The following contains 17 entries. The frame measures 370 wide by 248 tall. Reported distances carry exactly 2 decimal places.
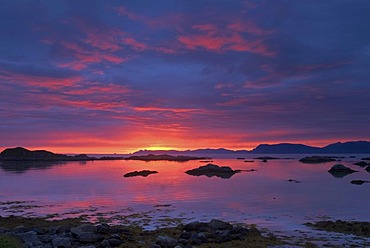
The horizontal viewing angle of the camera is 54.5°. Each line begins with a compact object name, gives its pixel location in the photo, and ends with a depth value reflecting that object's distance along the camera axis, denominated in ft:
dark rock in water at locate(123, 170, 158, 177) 263.41
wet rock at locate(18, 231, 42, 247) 59.00
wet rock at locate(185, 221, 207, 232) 75.42
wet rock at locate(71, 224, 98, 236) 68.33
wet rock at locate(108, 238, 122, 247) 63.05
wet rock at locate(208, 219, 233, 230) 75.31
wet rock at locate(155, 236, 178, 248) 60.84
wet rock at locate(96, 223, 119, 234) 70.79
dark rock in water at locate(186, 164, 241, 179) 286.46
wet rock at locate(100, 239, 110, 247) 61.98
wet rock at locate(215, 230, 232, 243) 66.59
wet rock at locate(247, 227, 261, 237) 71.09
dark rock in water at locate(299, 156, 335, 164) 537.57
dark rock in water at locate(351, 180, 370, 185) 197.88
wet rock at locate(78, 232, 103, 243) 64.28
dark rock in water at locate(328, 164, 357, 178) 286.25
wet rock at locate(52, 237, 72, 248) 58.89
